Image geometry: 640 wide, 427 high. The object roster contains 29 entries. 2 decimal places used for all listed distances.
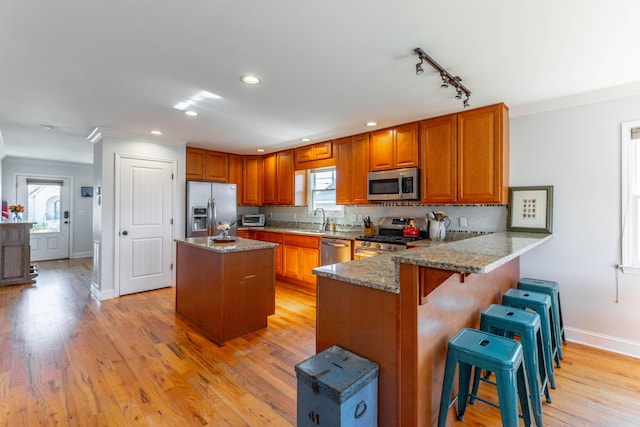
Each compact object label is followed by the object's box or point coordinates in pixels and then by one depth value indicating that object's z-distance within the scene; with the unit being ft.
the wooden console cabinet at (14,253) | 15.84
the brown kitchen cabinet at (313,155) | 15.12
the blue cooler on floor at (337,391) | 4.19
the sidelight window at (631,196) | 8.46
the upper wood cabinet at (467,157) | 9.90
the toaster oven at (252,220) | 18.90
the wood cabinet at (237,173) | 18.65
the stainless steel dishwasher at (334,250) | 12.92
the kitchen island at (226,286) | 9.18
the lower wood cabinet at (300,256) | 14.32
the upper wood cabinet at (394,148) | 11.89
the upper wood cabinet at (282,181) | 17.15
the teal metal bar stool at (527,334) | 5.50
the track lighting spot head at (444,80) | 7.48
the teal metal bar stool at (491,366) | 4.54
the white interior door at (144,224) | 13.84
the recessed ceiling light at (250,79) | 7.90
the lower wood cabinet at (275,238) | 16.20
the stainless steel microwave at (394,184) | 11.72
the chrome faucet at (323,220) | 16.40
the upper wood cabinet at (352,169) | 13.61
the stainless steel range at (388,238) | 11.40
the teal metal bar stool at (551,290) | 7.91
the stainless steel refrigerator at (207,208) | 15.74
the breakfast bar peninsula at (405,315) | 4.51
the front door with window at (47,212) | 22.26
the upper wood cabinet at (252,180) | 19.19
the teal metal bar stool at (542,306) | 6.86
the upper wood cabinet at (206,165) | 16.71
